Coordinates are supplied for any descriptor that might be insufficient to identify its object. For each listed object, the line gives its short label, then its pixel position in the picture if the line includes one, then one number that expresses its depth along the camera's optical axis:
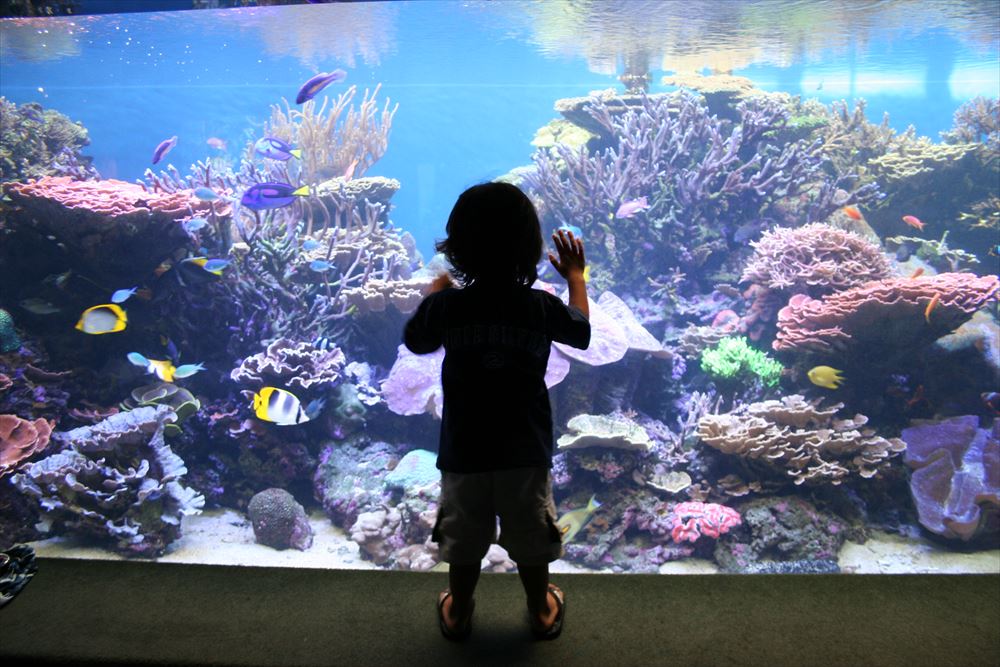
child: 1.50
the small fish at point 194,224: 5.40
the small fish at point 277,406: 3.82
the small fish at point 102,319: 4.55
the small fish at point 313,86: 5.65
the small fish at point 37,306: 5.23
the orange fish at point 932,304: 4.66
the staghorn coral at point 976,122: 8.80
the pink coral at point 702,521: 4.32
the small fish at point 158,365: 4.99
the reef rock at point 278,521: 4.71
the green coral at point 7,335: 5.04
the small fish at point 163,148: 6.51
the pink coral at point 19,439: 4.29
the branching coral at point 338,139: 10.48
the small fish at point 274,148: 6.13
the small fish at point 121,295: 4.84
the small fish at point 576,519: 4.27
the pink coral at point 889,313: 4.72
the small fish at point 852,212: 6.66
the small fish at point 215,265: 5.11
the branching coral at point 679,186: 7.64
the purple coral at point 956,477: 4.34
